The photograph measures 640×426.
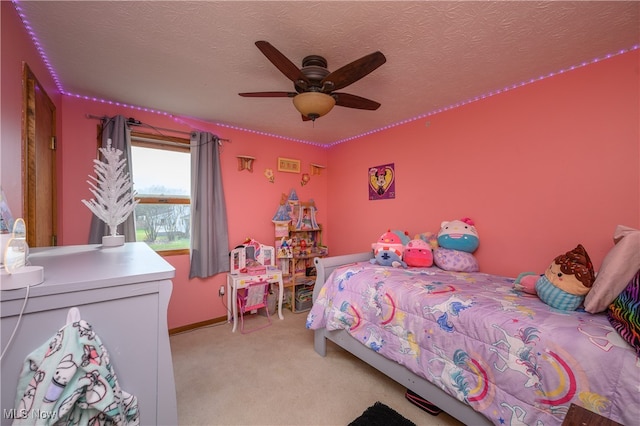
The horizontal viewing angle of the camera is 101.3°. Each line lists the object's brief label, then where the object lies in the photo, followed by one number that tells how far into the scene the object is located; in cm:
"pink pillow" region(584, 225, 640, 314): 120
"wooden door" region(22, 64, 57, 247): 149
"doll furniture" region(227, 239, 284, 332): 295
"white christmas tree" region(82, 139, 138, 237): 173
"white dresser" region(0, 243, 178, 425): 69
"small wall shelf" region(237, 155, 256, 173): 329
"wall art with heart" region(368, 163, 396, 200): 318
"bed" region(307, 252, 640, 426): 109
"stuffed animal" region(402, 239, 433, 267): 252
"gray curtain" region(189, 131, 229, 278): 296
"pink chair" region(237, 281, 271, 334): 301
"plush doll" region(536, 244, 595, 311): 141
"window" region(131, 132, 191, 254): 279
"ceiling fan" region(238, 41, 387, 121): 142
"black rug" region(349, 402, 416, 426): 161
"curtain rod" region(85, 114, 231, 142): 247
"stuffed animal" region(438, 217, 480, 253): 240
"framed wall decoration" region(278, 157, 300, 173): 364
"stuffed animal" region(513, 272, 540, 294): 173
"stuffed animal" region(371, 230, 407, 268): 255
